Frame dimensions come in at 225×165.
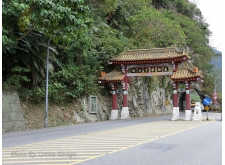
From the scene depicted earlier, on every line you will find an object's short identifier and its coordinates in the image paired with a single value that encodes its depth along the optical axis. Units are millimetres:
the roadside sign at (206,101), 24933
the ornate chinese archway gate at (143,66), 26294
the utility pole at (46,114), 18625
